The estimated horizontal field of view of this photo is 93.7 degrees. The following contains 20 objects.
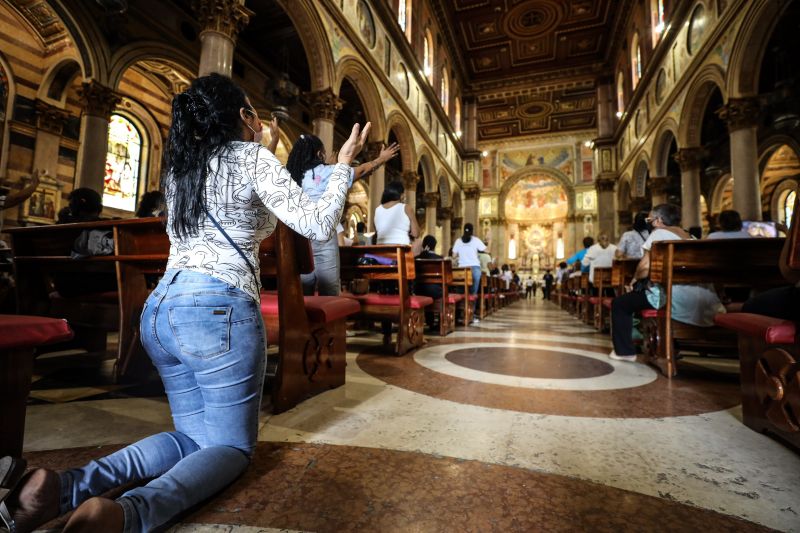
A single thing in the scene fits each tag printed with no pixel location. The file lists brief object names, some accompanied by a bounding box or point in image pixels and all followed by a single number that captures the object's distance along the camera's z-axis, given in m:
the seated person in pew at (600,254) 6.54
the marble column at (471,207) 21.08
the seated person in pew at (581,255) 7.41
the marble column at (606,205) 18.56
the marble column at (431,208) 15.75
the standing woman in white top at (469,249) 6.46
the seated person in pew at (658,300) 2.81
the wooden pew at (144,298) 1.86
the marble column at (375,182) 9.87
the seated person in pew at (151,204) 3.24
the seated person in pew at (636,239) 5.14
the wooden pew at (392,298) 3.35
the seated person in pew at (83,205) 3.03
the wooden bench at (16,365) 0.94
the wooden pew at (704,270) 2.55
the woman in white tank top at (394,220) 3.92
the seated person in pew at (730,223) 4.02
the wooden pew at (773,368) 1.43
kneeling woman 1.04
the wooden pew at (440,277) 4.42
